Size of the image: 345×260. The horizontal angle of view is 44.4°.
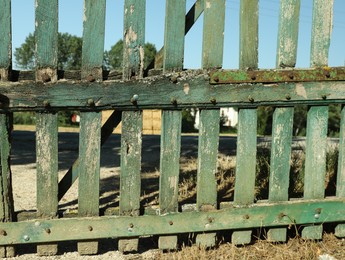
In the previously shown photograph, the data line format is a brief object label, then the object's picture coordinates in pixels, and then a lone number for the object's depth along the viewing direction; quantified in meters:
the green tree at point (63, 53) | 65.75
